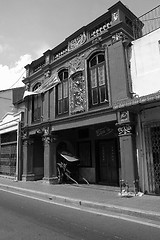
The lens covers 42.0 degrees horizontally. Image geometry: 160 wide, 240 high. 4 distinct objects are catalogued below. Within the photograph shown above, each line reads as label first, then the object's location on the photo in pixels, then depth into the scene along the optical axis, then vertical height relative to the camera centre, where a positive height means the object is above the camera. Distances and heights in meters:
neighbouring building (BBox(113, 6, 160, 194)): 8.48 +1.77
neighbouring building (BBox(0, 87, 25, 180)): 15.27 +1.09
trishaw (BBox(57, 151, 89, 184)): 12.67 -0.91
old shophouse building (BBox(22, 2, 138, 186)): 9.63 +2.75
